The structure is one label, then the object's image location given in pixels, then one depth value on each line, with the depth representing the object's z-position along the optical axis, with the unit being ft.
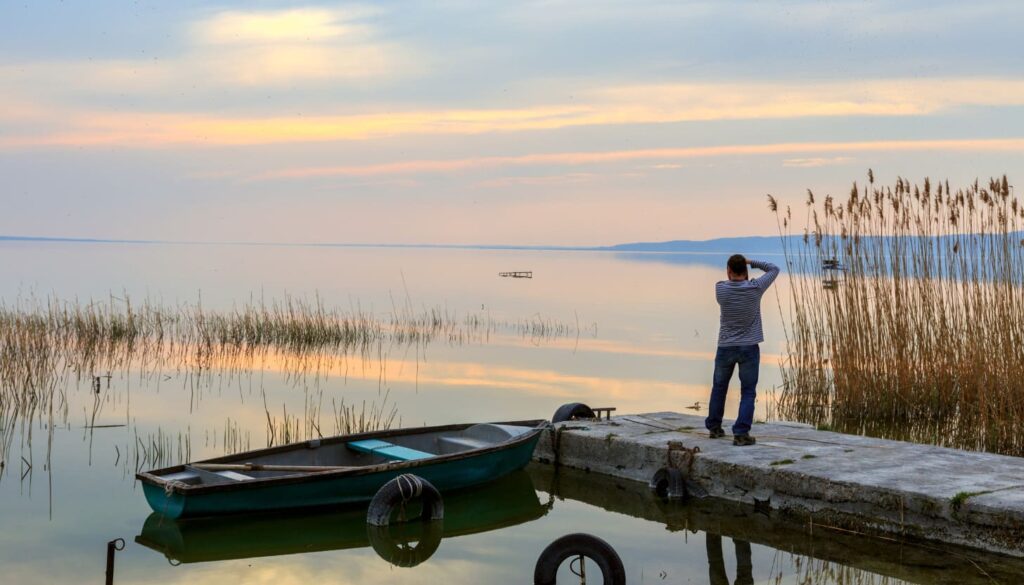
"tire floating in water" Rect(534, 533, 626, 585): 22.08
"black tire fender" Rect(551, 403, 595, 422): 40.09
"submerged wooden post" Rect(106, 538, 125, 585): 22.09
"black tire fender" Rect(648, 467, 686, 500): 32.22
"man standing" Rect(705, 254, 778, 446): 32.40
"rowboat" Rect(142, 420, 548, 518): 28.71
